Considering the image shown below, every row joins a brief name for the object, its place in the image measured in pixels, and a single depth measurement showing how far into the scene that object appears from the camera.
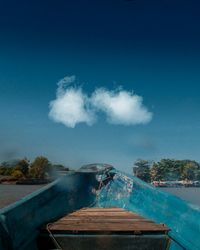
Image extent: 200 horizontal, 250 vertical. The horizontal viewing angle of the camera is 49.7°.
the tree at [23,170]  76.20
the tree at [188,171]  98.05
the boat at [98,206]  2.94
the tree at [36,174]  74.76
